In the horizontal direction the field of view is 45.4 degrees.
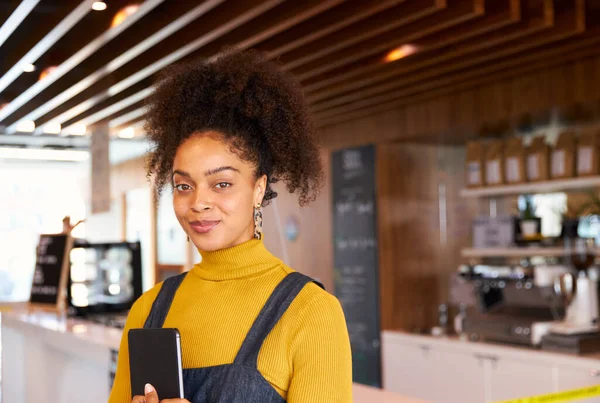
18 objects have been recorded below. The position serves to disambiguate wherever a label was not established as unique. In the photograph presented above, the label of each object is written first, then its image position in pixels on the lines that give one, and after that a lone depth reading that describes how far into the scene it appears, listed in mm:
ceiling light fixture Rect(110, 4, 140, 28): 3222
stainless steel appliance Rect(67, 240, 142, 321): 4516
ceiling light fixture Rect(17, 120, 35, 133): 6113
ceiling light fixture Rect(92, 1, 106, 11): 3245
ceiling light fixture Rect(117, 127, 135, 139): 6736
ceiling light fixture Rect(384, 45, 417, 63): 3688
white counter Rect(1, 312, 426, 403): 3775
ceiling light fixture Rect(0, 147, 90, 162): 8398
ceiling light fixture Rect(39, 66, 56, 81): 4333
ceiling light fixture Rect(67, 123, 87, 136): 6233
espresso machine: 4133
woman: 1082
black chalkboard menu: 5461
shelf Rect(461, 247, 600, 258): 4590
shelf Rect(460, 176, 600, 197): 4379
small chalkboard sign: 4699
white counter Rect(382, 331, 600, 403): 3834
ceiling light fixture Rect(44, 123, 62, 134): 6275
